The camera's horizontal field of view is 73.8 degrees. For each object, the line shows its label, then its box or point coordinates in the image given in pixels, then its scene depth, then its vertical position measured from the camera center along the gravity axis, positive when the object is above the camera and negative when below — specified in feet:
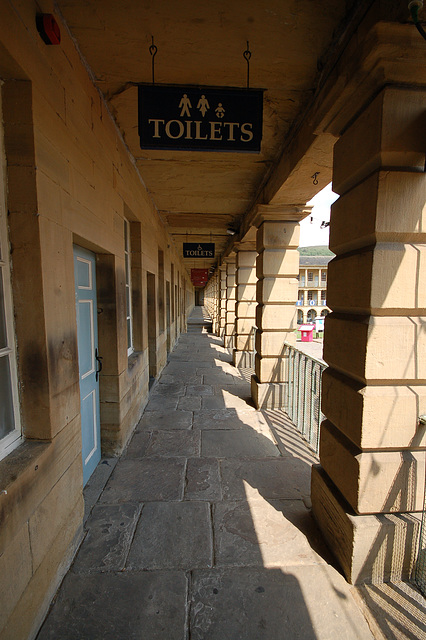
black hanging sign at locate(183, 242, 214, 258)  30.55 +4.83
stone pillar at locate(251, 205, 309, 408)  15.87 -0.18
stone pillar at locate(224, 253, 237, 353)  37.01 -1.07
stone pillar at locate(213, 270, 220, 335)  48.38 -4.64
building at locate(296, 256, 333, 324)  149.89 +3.66
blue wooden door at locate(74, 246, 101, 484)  9.38 -2.09
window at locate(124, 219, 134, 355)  14.91 +0.63
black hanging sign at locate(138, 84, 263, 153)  7.54 +4.79
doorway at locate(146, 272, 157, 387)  20.56 -1.76
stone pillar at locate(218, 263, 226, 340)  41.72 -0.32
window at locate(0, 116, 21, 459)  5.46 -1.23
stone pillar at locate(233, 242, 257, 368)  25.88 -0.95
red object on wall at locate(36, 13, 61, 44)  5.71 +5.43
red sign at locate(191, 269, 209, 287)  47.65 +3.55
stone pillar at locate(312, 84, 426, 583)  5.71 -0.91
